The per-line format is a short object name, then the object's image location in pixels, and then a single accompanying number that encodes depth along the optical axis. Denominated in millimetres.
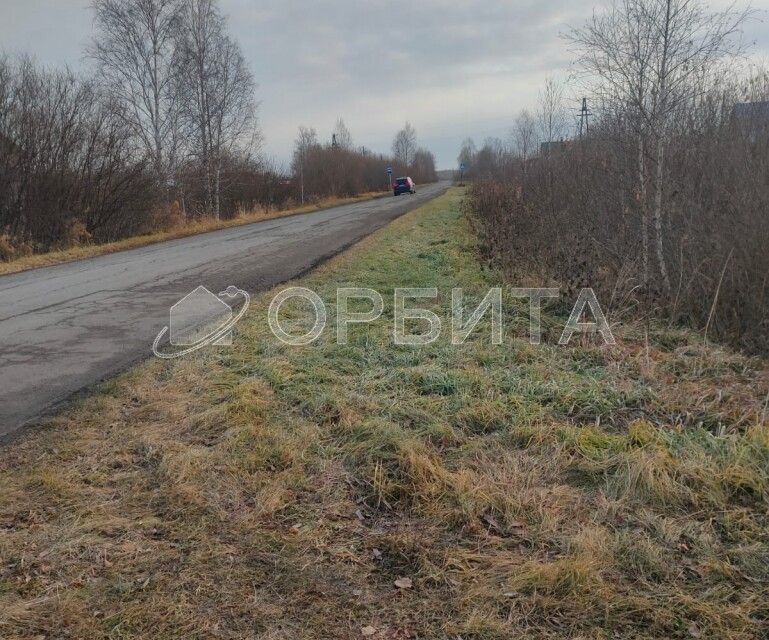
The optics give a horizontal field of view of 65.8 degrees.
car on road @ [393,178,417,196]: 49094
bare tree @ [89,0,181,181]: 21875
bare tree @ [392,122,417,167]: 91375
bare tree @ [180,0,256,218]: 24125
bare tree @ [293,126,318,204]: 38759
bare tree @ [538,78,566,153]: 19859
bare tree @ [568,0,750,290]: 8297
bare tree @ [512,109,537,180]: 22828
